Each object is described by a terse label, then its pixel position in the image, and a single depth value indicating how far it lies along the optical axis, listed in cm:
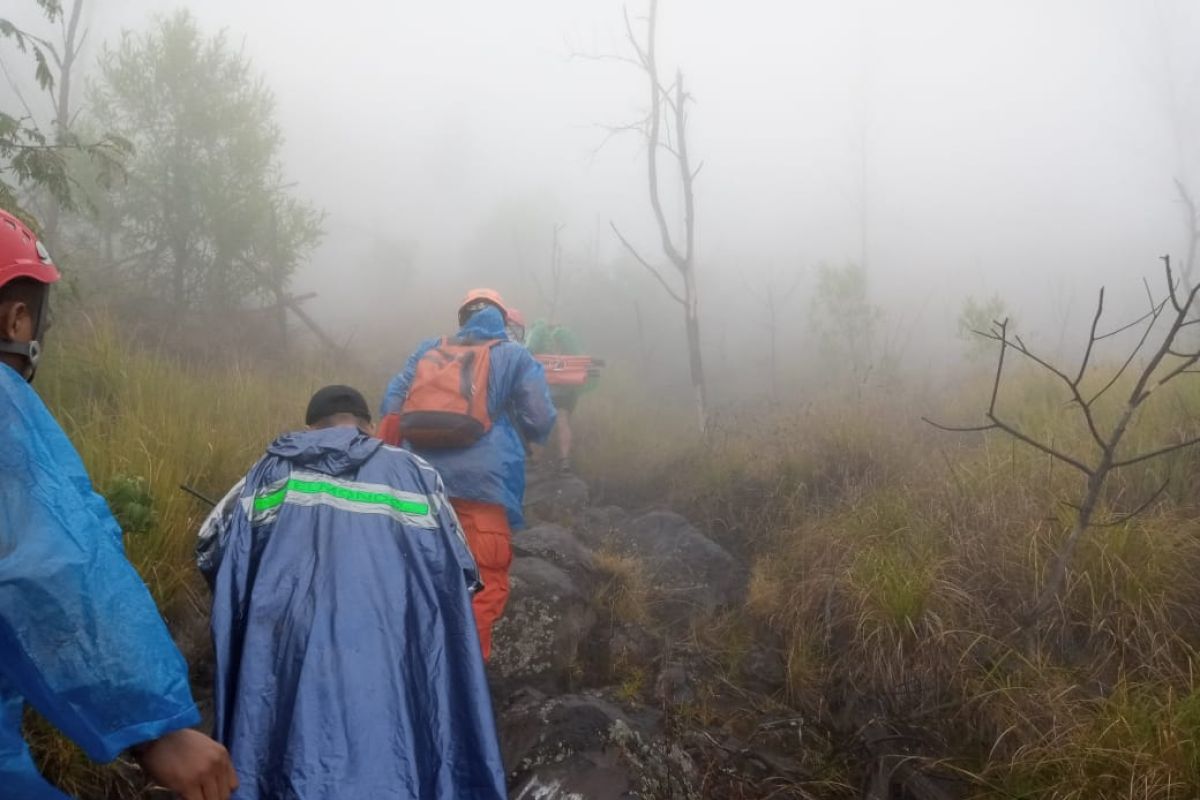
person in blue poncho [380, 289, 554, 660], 314
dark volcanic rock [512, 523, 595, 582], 442
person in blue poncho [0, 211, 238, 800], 106
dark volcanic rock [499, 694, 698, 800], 260
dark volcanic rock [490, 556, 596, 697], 352
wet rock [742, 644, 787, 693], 355
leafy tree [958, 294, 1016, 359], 1004
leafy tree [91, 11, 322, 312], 984
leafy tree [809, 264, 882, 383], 1298
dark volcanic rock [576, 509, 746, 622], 445
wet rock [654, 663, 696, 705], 338
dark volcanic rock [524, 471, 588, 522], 608
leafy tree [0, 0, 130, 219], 443
